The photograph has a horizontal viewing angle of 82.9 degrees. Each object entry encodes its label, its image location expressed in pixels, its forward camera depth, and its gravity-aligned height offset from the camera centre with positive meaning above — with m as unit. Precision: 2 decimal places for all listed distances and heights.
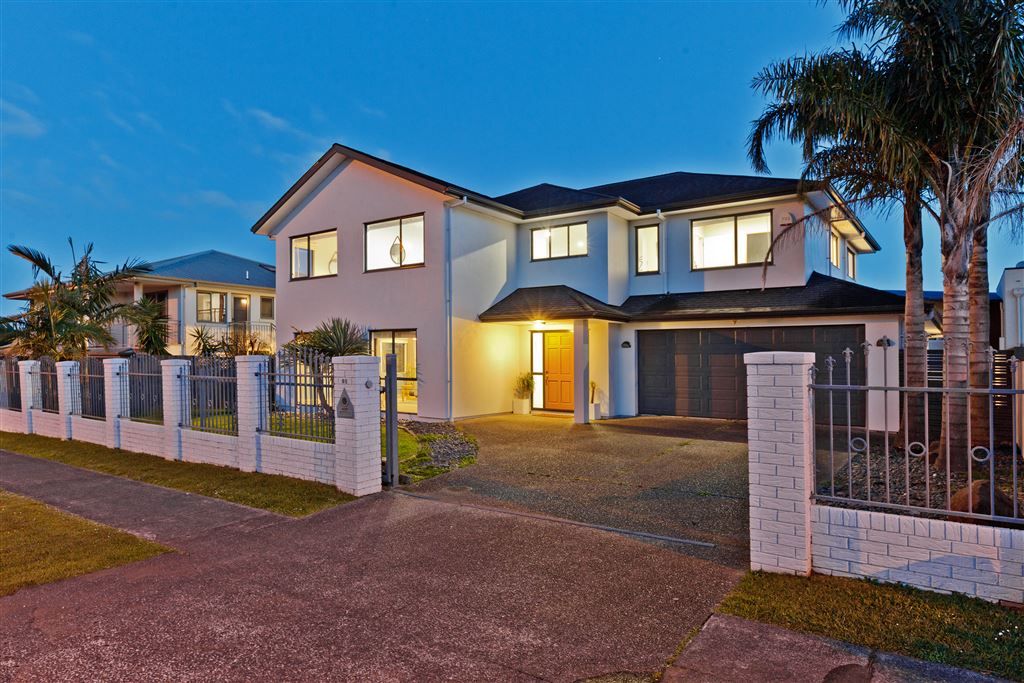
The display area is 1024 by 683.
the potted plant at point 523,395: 15.64 -1.53
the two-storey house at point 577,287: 13.70 +1.32
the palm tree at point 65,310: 13.32 +0.85
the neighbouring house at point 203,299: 24.73 +2.02
